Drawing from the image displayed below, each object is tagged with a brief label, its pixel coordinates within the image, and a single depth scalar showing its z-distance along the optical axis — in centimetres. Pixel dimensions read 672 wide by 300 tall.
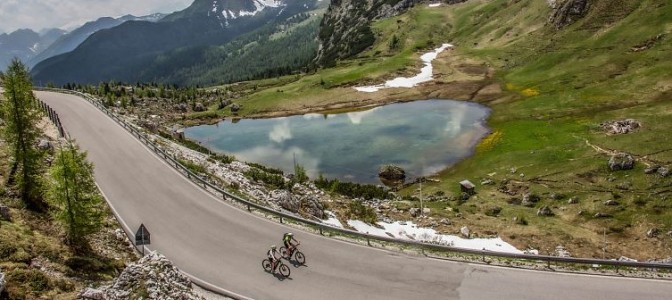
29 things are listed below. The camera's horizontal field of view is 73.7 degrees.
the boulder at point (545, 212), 4855
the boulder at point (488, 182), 6081
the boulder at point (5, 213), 2739
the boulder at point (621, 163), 5506
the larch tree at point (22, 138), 3109
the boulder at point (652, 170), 5247
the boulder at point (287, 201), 4219
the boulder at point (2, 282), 1836
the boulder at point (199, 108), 13712
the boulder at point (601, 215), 4626
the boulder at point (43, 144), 4535
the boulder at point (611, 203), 4793
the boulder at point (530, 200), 5228
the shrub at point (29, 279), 2025
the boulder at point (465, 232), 4372
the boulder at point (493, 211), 5018
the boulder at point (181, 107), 13454
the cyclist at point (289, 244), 2909
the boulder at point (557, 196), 5216
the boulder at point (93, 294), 2012
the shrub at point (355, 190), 5820
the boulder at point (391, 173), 6831
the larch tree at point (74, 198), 2570
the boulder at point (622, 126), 6819
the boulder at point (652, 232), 4176
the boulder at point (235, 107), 13162
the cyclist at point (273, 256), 2778
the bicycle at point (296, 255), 2917
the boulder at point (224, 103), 13890
